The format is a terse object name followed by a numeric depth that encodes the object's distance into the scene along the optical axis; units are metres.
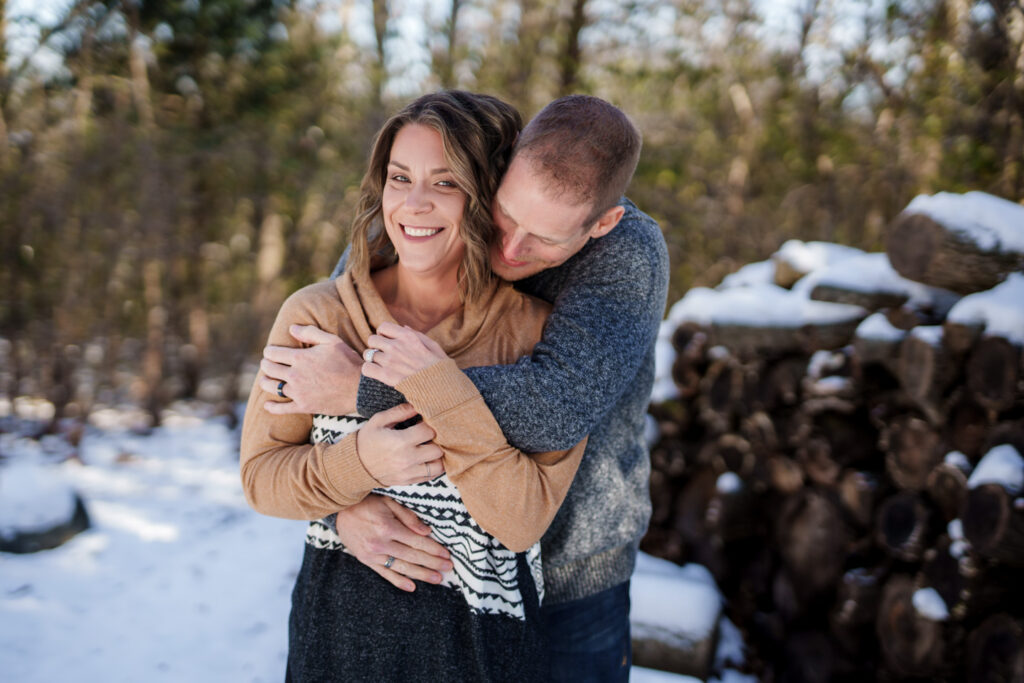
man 1.16
